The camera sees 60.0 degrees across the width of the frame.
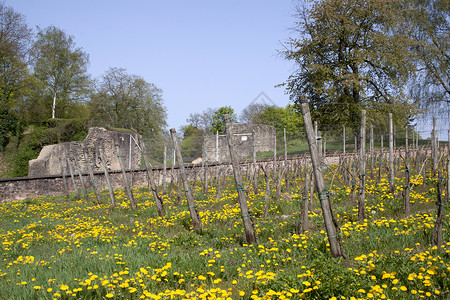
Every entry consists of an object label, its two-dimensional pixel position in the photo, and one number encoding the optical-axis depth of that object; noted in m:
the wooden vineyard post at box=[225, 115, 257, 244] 6.69
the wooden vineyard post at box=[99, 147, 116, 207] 12.45
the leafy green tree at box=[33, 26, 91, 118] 45.09
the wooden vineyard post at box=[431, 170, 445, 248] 5.46
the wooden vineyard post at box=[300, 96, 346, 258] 5.26
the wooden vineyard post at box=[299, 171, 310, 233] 7.11
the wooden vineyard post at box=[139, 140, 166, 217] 10.16
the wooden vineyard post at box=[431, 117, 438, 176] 11.89
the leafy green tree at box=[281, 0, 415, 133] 27.52
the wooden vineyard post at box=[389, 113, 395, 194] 10.62
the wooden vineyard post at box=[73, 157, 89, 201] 15.35
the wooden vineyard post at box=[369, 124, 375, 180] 14.59
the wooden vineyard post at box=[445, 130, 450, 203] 9.05
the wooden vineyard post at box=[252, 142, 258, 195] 13.08
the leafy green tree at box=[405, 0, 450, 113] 29.98
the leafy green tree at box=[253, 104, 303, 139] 64.69
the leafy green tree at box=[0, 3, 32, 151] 33.56
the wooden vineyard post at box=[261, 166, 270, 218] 9.03
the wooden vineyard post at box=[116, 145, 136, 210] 11.46
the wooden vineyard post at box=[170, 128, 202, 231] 8.16
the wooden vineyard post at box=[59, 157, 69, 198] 17.47
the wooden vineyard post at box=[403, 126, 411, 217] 8.29
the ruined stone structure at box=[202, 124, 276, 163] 30.47
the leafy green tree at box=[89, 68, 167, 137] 53.00
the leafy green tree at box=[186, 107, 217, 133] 77.56
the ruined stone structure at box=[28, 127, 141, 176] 28.55
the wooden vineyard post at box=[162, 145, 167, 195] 14.11
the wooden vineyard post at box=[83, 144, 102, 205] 13.58
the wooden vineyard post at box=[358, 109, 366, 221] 7.98
